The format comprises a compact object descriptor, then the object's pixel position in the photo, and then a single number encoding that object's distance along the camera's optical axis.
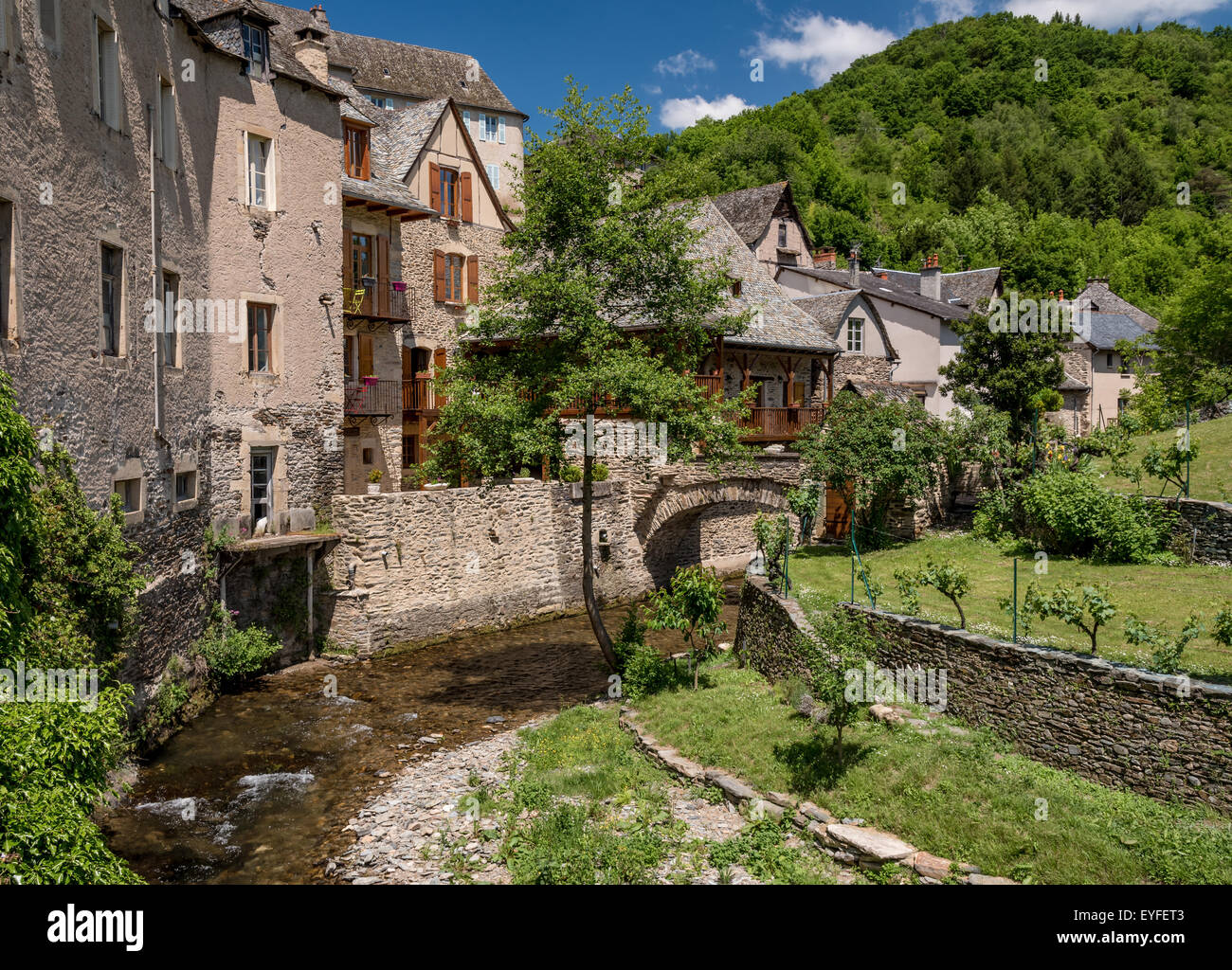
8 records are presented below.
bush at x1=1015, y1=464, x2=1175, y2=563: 20.27
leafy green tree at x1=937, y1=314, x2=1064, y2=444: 31.28
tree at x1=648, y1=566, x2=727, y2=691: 17.52
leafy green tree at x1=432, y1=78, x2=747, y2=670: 18.44
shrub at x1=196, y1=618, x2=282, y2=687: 18.45
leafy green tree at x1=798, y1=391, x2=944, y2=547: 26.22
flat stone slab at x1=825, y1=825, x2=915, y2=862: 10.27
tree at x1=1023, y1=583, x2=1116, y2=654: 12.09
